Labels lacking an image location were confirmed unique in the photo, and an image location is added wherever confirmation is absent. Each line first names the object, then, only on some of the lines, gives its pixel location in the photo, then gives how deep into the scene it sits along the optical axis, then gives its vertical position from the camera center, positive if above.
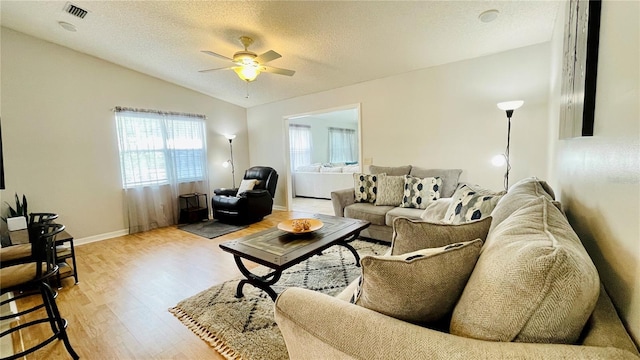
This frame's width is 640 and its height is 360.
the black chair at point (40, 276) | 1.64 -0.70
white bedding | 6.28 -0.60
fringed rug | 1.65 -1.14
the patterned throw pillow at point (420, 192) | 3.19 -0.45
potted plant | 3.04 -0.58
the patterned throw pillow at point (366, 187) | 3.62 -0.41
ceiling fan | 2.78 +1.07
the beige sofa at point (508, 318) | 0.59 -0.42
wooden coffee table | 1.82 -0.66
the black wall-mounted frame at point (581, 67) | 1.01 +0.37
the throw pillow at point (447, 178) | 3.33 -0.30
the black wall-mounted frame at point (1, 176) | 1.96 -0.06
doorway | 5.71 +0.13
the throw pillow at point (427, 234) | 1.06 -0.33
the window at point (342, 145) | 9.30 +0.49
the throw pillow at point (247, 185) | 4.96 -0.45
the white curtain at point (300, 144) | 7.73 +0.47
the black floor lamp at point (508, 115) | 2.71 +0.41
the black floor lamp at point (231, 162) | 5.49 -0.01
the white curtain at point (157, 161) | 4.26 +0.05
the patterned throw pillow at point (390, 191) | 3.42 -0.45
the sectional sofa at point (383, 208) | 3.13 -0.64
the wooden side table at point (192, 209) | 4.79 -0.86
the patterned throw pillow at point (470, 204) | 1.63 -0.33
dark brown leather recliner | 4.51 -0.70
